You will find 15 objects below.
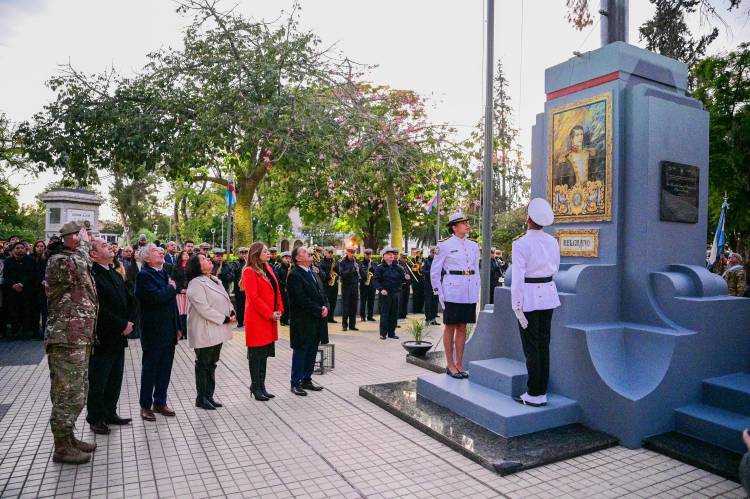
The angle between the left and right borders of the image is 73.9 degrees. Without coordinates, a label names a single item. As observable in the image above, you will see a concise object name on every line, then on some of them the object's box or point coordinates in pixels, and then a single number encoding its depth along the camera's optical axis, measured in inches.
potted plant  327.0
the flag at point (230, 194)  501.3
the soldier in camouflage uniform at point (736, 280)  377.7
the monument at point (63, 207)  554.3
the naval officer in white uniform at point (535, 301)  195.3
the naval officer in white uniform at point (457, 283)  239.6
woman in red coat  239.1
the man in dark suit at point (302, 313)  252.4
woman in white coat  224.2
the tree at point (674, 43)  934.4
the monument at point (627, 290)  191.8
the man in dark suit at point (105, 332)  190.4
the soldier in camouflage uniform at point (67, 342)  168.2
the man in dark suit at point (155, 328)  210.8
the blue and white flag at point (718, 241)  498.2
